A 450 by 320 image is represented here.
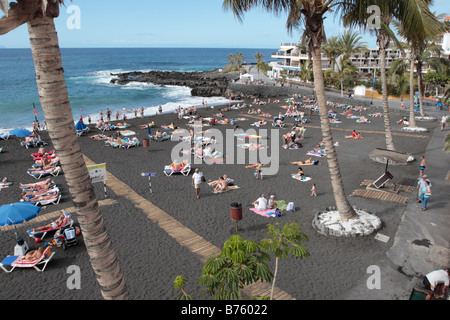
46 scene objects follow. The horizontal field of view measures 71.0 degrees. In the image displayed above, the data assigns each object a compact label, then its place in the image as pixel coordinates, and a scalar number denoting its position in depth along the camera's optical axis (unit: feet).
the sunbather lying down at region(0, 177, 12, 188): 54.57
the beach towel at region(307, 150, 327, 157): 68.23
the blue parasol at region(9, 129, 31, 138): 78.84
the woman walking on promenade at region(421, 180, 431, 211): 40.01
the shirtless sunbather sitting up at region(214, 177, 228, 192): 50.70
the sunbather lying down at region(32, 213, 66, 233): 38.08
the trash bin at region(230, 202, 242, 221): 36.91
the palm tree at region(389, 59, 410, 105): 99.25
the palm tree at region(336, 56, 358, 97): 144.42
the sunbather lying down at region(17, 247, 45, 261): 32.55
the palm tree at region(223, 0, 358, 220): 30.83
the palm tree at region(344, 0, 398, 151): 31.01
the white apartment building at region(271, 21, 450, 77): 219.20
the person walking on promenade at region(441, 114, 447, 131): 84.33
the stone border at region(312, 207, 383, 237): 35.94
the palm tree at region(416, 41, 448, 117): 85.97
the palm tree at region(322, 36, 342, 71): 163.43
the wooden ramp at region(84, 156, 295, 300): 27.61
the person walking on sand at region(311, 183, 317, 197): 47.93
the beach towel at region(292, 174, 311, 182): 54.87
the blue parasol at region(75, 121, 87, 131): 88.46
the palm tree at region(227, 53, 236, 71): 314.59
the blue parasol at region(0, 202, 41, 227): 34.32
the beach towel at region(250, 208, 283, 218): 42.04
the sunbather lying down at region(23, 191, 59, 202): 47.43
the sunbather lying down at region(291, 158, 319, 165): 63.16
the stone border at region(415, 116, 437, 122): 97.60
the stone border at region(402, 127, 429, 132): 84.90
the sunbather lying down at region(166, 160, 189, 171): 59.41
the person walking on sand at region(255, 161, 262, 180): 56.01
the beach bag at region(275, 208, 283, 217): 41.99
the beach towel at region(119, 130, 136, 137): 91.20
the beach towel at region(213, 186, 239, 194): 50.44
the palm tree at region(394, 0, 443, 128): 28.66
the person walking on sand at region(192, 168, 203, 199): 47.96
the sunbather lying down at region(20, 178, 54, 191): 52.19
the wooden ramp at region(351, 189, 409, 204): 44.86
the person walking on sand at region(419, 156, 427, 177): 49.29
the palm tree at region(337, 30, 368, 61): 155.75
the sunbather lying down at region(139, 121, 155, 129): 101.48
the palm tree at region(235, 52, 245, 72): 311.06
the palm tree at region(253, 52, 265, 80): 229.19
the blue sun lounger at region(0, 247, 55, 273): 32.01
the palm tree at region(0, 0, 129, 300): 12.48
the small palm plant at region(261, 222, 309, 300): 17.67
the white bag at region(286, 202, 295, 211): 43.09
